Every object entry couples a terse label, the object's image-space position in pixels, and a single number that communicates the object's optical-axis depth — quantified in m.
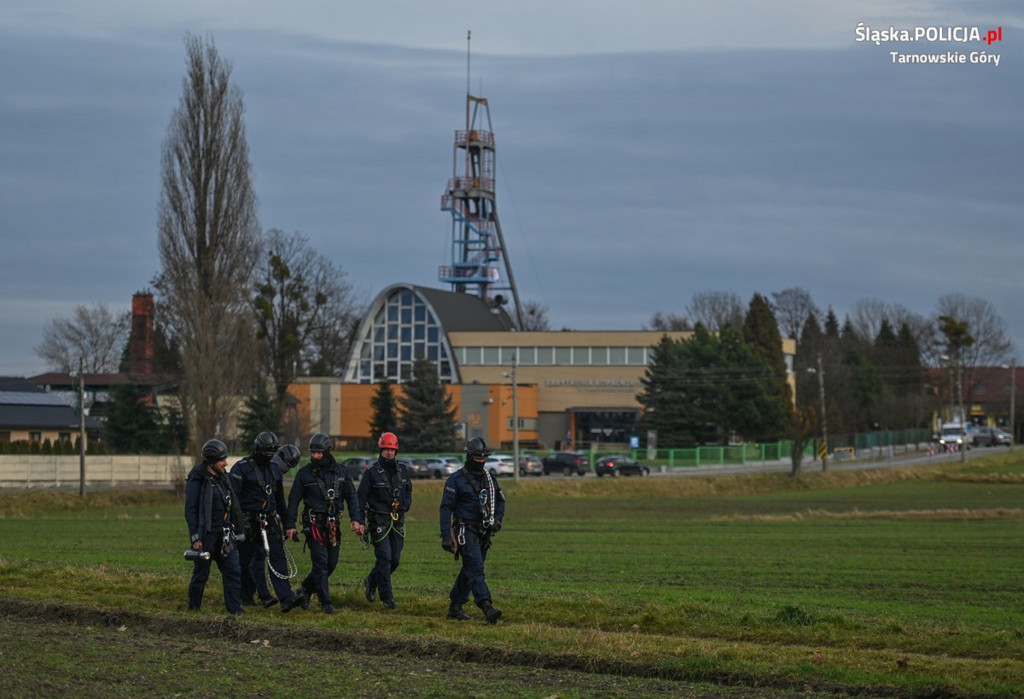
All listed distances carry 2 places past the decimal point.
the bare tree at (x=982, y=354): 137.25
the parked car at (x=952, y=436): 109.25
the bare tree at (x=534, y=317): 140.00
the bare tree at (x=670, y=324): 149.61
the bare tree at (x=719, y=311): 147.12
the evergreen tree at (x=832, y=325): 158.38
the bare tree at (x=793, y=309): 157.62
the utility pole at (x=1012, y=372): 119.51
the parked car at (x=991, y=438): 117.56
